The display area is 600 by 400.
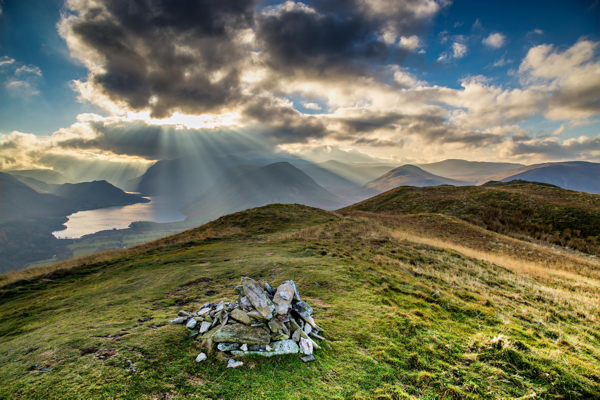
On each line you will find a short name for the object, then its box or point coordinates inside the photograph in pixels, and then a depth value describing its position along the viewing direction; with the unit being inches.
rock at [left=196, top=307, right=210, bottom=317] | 232.5
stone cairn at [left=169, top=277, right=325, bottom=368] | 190.5
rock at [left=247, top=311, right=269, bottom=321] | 208.2
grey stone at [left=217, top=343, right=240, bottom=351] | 185.0
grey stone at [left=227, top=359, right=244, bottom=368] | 169.9
